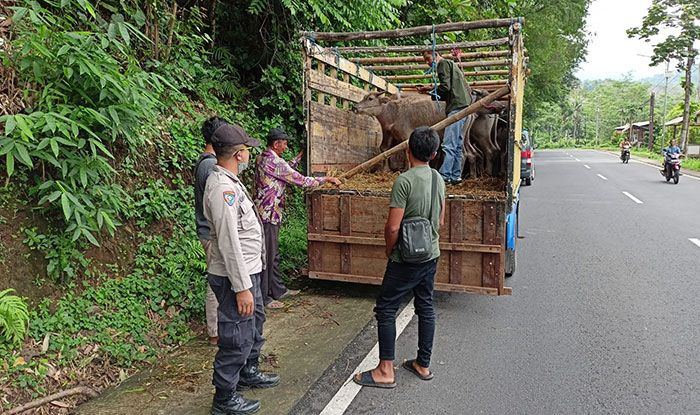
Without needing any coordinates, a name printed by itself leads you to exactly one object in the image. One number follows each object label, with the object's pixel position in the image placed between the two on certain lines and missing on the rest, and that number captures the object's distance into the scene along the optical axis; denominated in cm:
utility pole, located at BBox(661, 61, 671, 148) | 3384
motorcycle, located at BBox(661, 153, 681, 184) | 1578
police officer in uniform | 277
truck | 446
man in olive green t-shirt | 329
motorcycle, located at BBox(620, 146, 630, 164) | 2735
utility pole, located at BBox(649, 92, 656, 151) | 4062
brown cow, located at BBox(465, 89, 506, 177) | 632
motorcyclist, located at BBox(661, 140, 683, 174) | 1585
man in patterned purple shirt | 461
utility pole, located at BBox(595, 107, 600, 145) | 7325
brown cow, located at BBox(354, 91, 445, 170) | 648
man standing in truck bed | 551
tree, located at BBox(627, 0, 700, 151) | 2479
